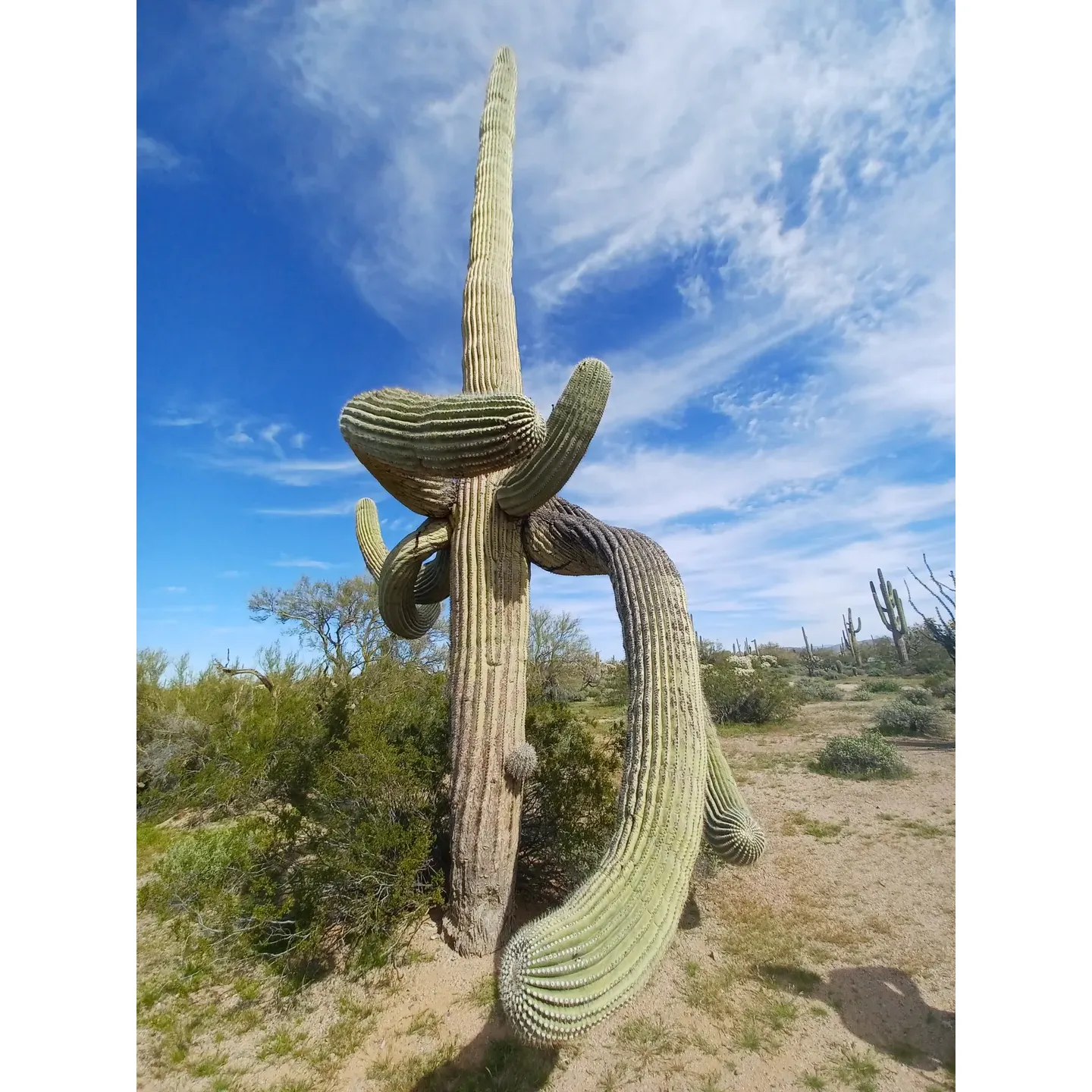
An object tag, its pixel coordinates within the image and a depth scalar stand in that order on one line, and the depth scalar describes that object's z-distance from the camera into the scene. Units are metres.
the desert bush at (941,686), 12.30
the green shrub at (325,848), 3.27
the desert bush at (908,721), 9.80
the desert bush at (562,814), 3.92
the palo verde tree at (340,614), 13.74
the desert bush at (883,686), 14.34
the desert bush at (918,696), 11.61
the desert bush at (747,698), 11.86
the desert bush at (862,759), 7.29
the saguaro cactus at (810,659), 21.64
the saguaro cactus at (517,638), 1.87
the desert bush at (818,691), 14.73
